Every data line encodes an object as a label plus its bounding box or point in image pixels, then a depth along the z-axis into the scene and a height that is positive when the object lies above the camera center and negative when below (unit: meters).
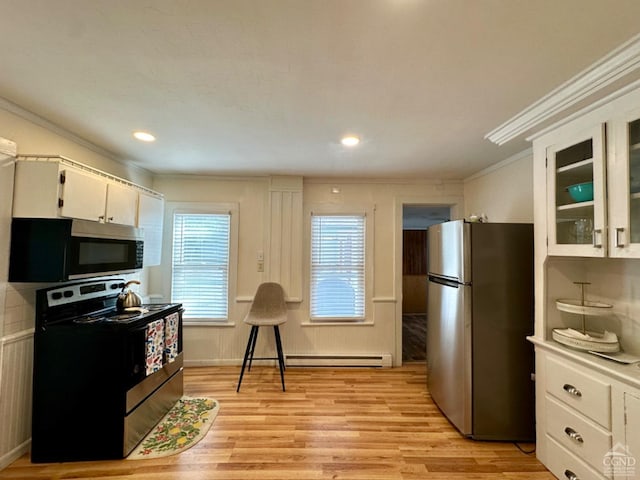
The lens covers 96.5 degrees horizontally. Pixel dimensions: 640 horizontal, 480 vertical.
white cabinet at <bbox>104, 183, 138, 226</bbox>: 2.26 +0.37
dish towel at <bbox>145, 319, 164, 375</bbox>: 2.18 -0.76
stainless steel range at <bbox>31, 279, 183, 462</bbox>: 1.89 -0.92
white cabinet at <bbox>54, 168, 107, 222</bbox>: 1.87 +0.37
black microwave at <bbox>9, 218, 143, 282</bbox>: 1.84 -0.02
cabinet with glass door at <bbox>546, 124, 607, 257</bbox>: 1.58 +0.39
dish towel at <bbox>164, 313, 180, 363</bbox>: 2.43 -0.76
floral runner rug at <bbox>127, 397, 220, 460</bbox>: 2.02 -1.42
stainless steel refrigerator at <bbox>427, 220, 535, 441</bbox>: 2.17 -0.58
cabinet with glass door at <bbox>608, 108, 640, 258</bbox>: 1.45 +0.38
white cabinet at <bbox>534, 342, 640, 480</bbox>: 1.42 -0.89
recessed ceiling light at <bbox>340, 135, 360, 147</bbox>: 2.33 +0.95
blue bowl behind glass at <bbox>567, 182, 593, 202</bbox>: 1.68 +0.40
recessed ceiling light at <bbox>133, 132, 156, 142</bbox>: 2.32 +0.94
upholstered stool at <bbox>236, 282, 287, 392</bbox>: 3.15 -0.69
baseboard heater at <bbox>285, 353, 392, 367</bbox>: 3.52 -1.33
